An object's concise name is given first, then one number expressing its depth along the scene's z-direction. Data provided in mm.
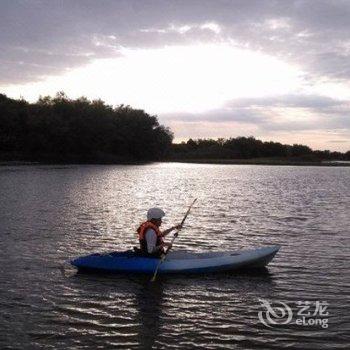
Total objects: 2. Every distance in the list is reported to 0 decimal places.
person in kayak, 12898
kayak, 13016
